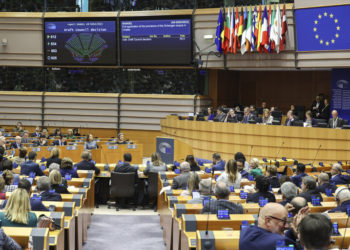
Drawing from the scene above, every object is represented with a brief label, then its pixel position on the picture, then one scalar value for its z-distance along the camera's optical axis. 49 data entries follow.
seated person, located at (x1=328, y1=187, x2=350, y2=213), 6.32
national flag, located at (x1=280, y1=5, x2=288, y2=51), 17.55
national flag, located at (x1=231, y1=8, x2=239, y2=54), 18.48
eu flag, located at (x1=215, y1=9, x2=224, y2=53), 18.94
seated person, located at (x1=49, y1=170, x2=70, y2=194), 8.05
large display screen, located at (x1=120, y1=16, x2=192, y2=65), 19.77
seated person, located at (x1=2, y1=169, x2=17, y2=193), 7.87
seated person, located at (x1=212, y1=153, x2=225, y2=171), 11.14
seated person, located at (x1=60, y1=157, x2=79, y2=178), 10.03
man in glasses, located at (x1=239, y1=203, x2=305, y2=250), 4.04
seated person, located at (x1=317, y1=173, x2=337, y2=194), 8.60
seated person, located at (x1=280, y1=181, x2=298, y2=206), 6.50
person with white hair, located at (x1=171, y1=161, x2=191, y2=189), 9.10
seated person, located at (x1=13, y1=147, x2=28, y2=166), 11.41
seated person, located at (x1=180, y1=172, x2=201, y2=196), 7.64
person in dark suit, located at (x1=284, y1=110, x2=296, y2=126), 15.30
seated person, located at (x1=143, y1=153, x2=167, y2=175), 11.32
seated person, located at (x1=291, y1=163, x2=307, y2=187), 9.59
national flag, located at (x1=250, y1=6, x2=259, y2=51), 18.11
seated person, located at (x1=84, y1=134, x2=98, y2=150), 17.31
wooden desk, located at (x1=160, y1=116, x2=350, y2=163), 14.75
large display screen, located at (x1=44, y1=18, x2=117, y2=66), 20.81
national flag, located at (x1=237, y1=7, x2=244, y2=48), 18.39
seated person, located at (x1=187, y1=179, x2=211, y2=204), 7.04
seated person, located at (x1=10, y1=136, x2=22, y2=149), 15.45
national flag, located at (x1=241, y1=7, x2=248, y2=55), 18.34
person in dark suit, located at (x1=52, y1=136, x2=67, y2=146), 17.27
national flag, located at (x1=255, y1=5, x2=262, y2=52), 18.06
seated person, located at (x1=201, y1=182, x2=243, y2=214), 6.22
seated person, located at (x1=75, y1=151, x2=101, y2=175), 11.36
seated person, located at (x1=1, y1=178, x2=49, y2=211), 6.50
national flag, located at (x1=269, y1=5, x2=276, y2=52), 17.73
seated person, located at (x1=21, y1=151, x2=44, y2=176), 10.02
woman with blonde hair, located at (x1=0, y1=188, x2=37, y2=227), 5.67
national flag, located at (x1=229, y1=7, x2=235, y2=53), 18.59
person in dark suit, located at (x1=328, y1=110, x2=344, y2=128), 14.81
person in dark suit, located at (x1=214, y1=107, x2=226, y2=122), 16.77
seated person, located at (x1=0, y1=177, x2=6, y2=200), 7.16
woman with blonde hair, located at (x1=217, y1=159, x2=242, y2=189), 8.80
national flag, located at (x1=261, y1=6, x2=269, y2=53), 17.84
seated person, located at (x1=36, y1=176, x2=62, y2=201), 7.26
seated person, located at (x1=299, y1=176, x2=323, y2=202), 7.36
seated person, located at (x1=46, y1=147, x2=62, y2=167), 11.23
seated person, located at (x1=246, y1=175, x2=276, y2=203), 7.14
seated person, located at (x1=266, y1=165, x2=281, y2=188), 9.32
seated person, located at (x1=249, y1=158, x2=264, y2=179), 10.14
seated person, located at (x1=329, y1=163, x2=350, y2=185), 9.50
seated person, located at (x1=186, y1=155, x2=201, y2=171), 10.78
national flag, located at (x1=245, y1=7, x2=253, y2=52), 18.22
